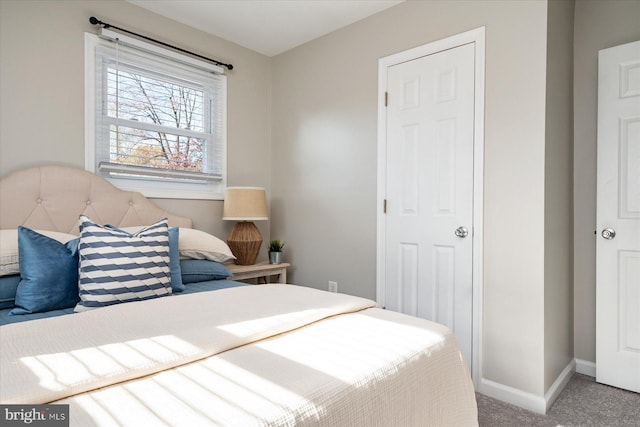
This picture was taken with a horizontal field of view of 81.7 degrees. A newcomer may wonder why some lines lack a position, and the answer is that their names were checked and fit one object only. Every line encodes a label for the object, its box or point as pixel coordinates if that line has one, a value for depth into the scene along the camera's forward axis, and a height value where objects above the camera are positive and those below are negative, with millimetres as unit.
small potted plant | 3170 -367
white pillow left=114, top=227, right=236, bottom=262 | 2325 -241
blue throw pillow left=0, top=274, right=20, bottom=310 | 1687 -379
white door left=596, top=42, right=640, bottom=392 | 2199 -49
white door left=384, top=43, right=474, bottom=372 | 2297 +143
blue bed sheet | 1534 -458
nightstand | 2855 -488
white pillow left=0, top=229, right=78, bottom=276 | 1717 -218
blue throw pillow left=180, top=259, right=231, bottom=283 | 2271 -388
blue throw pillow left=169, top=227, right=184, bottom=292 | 2022 -291
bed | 808 -423
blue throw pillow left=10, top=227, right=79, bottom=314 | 1617 -300
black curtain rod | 2434 +1243
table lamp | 2943 -51
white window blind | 2537 +677
